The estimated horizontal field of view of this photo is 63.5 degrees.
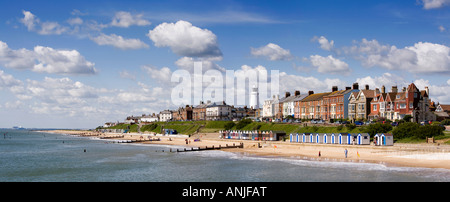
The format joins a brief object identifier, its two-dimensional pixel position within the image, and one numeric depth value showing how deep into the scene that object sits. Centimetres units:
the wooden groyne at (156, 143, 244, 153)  7400
